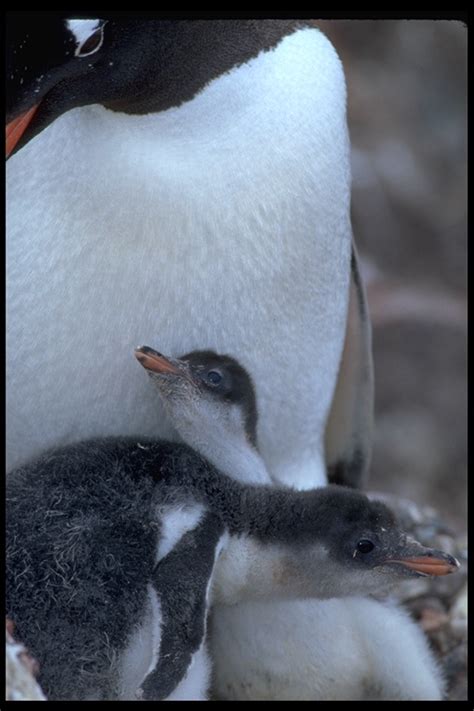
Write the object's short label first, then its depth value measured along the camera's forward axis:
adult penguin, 5.21
